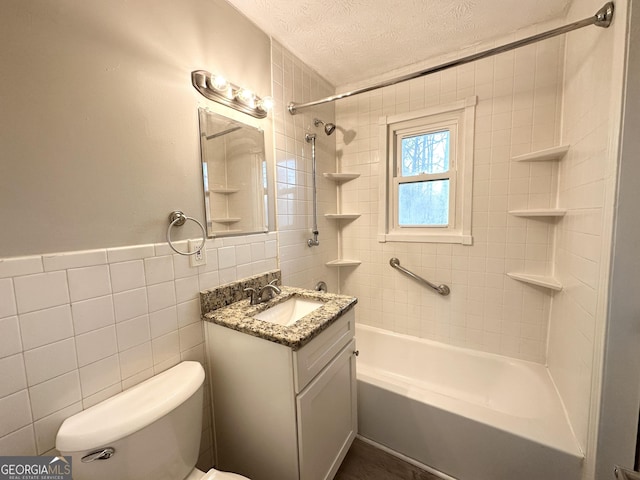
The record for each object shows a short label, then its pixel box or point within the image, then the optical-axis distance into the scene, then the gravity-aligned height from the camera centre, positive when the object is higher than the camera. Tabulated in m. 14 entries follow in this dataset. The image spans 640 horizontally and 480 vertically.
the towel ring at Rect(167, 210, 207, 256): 1.03 +0.01
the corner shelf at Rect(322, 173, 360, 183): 2.06 +0.37
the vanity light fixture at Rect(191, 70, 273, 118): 1.14 +0.64
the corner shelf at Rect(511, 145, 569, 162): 1.35 +0.36
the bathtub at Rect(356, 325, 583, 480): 1.15 -1.10
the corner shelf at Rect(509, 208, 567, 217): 1.38 +0.03
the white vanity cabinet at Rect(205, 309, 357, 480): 0.98 -0.78
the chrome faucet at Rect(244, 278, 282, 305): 1.28 -0.38
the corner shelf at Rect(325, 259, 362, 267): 2.15 -0.37
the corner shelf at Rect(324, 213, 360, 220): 2.12 +0.04
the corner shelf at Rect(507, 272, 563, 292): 1.43 -0.39
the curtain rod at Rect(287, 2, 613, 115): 0.95 +0.77
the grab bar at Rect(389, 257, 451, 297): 1.89 -0.49
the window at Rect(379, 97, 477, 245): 1.78 +0.34
